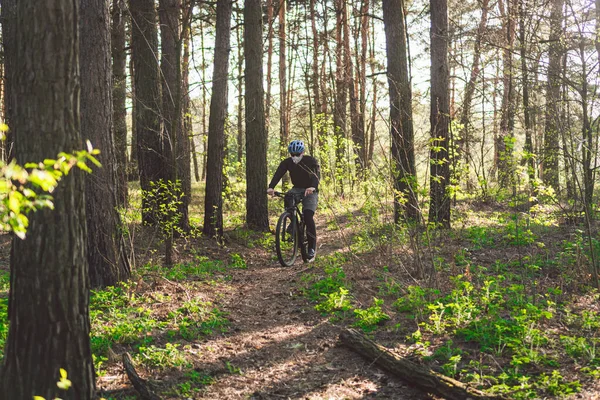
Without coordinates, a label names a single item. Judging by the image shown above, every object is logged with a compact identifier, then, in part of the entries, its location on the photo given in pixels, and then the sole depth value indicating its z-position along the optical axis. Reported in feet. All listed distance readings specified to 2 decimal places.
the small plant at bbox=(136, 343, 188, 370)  16.15
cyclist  30.89
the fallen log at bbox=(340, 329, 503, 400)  13.58
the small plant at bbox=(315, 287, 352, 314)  21.70
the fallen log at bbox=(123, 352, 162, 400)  13.97
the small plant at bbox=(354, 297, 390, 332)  19.34
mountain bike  30.96
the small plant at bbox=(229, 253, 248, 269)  31.76
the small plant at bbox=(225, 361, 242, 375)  16.48
